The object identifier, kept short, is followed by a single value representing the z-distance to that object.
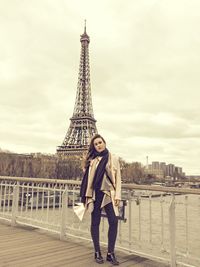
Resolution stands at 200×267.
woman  4.21
